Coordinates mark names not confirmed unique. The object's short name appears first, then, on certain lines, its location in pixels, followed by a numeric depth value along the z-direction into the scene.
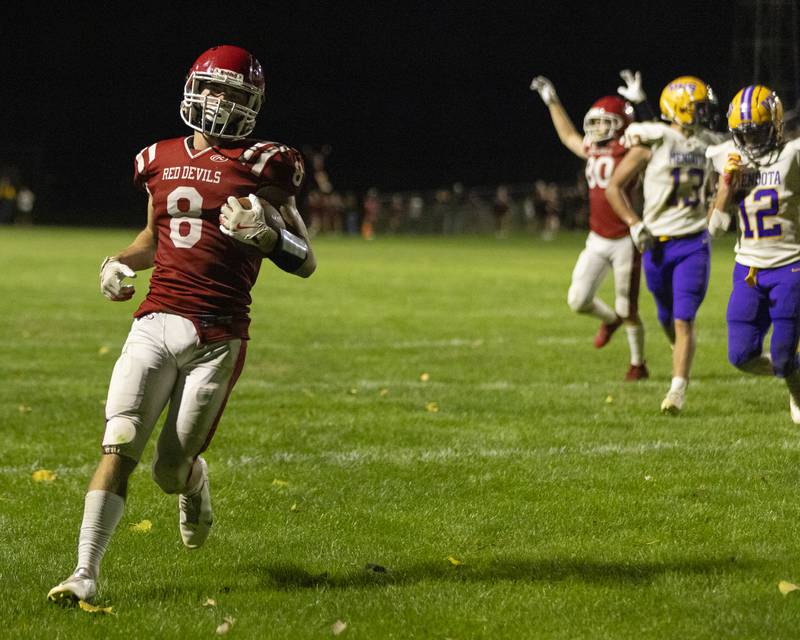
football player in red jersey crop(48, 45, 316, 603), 7.85
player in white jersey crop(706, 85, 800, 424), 12.30
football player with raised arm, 17.12
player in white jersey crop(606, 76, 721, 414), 14.77
